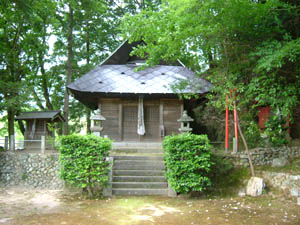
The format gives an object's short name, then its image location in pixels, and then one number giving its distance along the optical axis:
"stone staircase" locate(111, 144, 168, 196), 8.39
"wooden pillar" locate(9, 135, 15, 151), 12.71
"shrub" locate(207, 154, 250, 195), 8.67
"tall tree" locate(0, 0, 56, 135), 14.58
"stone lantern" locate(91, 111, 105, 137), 11.59
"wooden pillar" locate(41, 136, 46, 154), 11.80
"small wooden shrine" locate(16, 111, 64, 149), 16.30
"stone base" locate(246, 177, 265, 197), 7.89
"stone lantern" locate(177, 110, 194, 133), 11.73
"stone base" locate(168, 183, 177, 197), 8.26
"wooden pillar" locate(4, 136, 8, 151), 13.03
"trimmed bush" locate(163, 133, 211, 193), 7.71
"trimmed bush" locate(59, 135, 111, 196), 7.82
